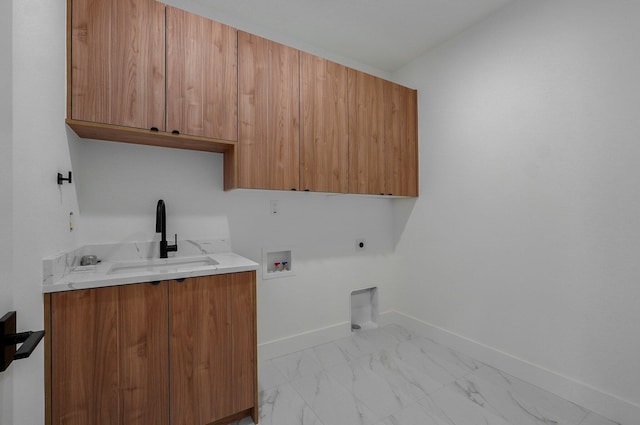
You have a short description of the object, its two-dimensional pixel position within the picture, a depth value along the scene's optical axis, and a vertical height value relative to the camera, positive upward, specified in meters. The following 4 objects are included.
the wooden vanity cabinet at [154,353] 1.17 -0.67
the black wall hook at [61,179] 1.29 +0.16
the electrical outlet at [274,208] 2.33 +0.03
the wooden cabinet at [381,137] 2.34 +0.66
